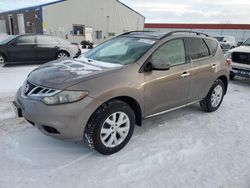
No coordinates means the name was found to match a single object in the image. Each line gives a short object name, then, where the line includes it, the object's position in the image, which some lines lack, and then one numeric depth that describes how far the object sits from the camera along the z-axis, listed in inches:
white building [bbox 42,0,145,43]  1050.1
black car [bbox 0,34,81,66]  384.2
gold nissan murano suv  114.3
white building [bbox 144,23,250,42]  1414.7
